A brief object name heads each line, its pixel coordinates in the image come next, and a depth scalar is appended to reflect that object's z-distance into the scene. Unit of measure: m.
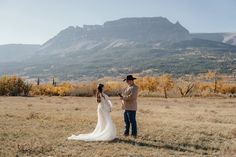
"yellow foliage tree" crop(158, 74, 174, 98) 35.47
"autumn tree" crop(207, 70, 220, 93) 40.27
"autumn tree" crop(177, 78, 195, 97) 33.65
